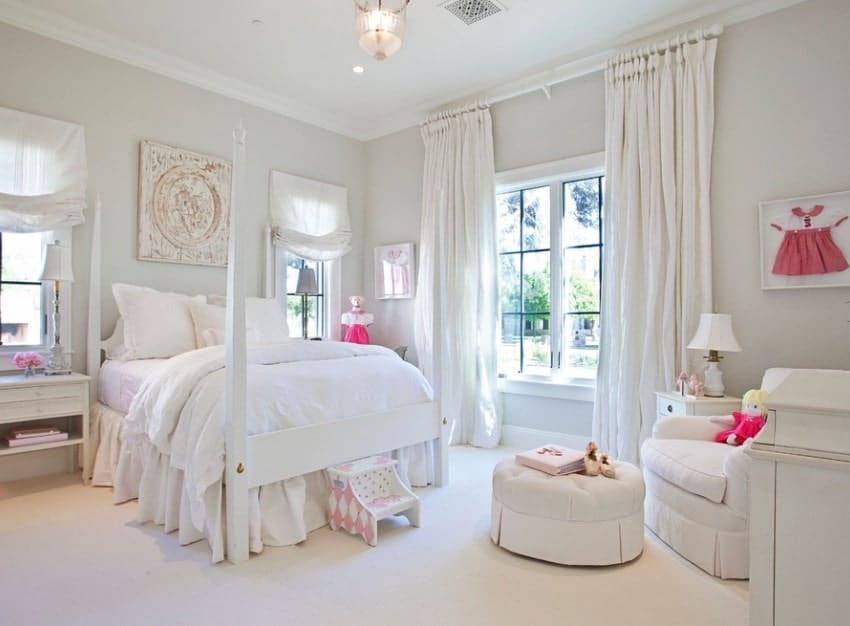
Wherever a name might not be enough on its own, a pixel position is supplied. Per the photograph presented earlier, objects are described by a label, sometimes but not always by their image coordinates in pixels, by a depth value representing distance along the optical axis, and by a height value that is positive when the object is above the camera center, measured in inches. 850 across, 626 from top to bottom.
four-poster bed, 85.0 -23.1
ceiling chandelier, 102.1 +55.5
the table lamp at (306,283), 174.7 +9.4
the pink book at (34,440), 113.0 -29.2
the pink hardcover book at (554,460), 90.4 -25.7
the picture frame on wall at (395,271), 191.3 +15.3
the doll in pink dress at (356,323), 186.2 -4.1
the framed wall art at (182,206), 146.3 +30.3
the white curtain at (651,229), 125.9 +21.6
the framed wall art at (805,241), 109.2 +16.4
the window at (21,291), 127.0 +3.9
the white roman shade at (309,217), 177.2 +33.5
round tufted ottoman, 83.1 -32.8
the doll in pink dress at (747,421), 92.2 -18.7
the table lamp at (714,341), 111.8 -5.4
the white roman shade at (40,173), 122.3 +32.8
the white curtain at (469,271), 165.3 +13.7
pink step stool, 93.5 -34.7
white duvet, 86.2 -15.9
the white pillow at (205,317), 135.4 -1.9
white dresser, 35.6 -13.4
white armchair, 79.3 -29.0
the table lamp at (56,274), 121.4 +8.0
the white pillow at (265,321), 144.0 -3.0
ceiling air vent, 123.0 +72.7
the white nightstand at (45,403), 111.3 -20.9
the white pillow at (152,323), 128.1 -3.5
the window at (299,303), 183.5 +2.8
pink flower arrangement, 118.8 -11.9
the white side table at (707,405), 112.3 -19.0
